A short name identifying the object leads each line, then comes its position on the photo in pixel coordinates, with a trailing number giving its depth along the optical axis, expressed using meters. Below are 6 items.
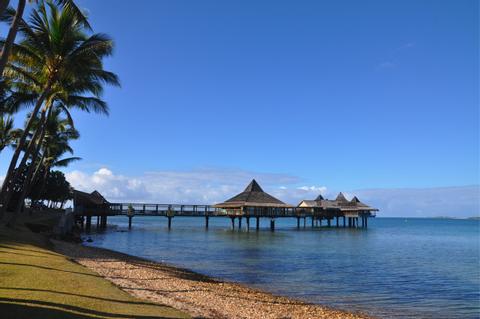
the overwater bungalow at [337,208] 67.66
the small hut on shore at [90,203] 45.07
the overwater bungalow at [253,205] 51.62
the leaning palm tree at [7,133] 32.88
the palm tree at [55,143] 30.91
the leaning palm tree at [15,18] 8.84
